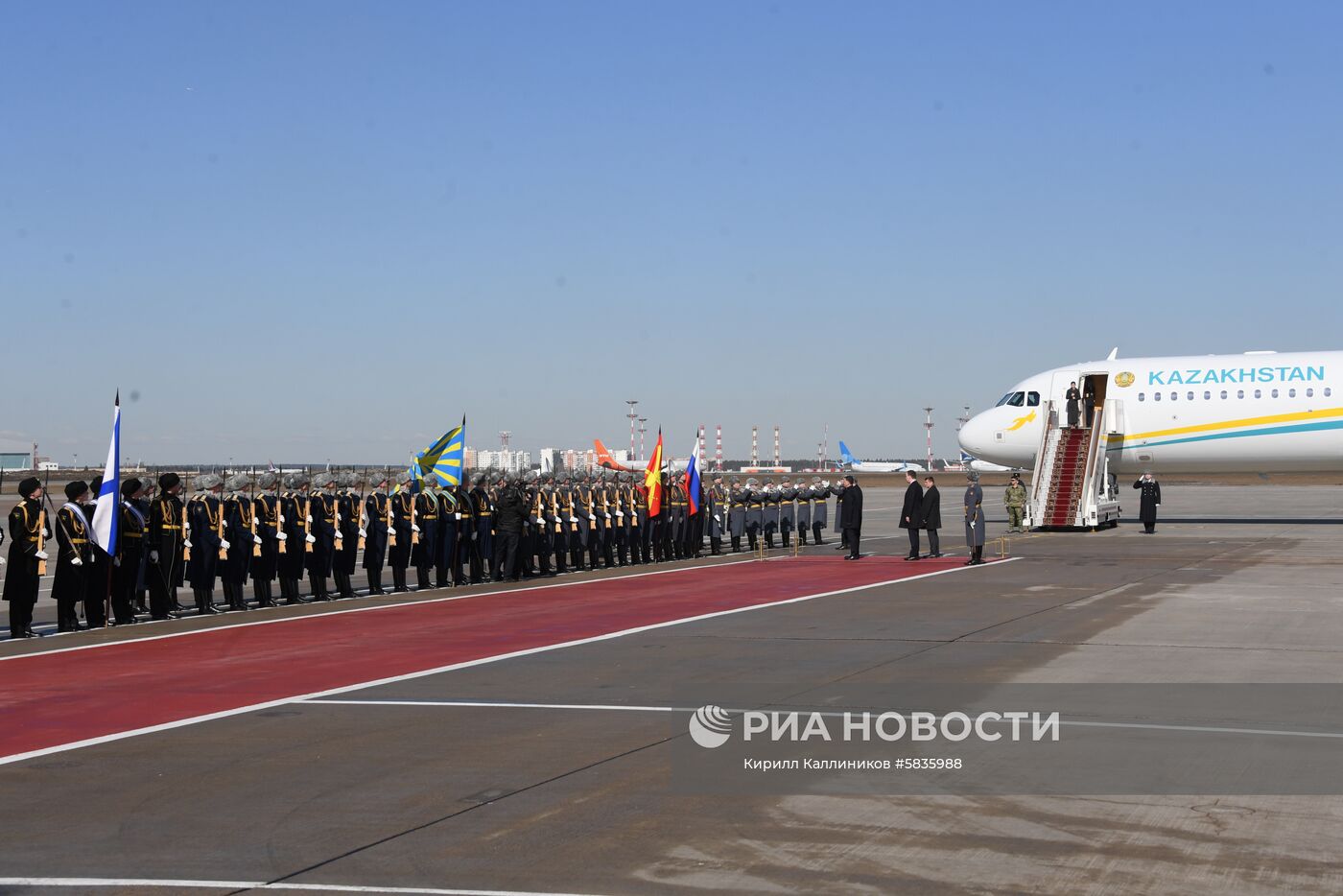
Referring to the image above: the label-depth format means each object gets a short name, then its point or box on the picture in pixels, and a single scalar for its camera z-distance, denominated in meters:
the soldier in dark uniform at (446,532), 21.22
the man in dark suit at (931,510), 25.23
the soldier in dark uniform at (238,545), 18.05
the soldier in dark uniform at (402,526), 20.38
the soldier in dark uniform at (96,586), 16.34
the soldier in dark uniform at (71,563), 15.73
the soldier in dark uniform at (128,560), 16.59
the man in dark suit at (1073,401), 38.06
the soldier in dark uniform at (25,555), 15.07
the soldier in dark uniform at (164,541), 17.09
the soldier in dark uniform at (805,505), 31.44
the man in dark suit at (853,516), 26.47
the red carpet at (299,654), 10.34
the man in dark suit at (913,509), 25.25
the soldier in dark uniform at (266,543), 18.45
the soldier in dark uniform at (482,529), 21.94
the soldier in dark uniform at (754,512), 29.81
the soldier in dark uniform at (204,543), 17.73
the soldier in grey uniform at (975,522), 23.97
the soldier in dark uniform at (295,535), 18.80
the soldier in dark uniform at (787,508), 30.69
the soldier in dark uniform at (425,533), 20.75
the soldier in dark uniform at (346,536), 19.64
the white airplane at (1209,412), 36.72
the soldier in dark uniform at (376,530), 20.17
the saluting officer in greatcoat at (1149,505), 33.94
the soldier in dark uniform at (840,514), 27.47
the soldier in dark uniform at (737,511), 29.81
